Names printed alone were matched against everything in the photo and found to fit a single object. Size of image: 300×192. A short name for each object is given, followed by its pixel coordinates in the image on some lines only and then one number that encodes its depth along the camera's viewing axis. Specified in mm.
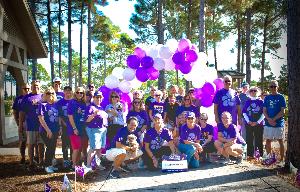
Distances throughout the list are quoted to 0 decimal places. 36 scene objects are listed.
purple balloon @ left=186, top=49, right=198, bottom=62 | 8578
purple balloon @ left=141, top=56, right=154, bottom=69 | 8938
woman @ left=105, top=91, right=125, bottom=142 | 7590
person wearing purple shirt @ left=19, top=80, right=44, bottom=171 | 7082
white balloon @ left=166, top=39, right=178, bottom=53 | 8805
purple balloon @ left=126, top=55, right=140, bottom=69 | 9008
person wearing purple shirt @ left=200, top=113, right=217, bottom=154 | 7629
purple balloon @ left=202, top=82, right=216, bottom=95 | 8578
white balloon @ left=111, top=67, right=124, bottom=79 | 9227
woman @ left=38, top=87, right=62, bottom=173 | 6945
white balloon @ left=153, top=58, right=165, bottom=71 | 8891
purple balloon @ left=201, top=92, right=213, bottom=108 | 8547
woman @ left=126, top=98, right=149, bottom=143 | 7496
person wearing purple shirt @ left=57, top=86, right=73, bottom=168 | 7117
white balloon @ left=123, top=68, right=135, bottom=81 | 9016
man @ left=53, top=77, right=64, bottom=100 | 7918
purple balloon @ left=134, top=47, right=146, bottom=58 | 8984
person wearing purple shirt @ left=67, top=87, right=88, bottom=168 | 6770
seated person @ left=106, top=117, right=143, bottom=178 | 6668
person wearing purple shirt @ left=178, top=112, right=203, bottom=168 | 7180
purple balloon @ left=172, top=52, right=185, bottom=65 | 8626
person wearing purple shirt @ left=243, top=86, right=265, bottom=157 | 8125
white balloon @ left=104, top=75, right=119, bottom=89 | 9047
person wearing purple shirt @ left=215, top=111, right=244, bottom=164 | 7406
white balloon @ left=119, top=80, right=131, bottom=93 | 9016
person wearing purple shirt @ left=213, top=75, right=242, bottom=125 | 7977
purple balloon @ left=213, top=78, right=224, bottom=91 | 9094
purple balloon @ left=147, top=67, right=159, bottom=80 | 9172
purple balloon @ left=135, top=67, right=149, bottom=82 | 9102
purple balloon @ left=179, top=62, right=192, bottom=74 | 8691
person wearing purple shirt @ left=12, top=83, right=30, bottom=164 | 7526
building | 10500
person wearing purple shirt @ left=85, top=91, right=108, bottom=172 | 6754
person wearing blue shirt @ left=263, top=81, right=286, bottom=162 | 7766
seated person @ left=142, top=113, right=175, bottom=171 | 7082
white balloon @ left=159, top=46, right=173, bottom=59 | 8711
